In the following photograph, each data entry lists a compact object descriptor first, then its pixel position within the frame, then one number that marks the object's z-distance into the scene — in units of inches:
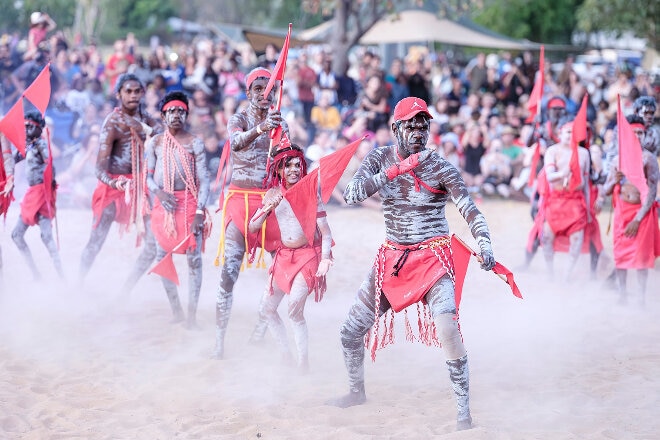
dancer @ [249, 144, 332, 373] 474.0
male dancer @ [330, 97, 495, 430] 388.2
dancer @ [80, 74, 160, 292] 593.9
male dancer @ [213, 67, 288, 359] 510.3
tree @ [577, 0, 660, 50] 1985.7
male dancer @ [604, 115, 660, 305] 620.1
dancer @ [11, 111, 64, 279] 637.4
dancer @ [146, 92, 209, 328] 550.9
